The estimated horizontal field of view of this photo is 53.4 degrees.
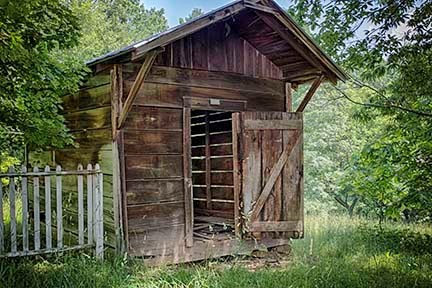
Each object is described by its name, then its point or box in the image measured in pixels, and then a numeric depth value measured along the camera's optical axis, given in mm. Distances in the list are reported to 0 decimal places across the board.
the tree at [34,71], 3232
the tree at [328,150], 13727
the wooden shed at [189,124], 5242
